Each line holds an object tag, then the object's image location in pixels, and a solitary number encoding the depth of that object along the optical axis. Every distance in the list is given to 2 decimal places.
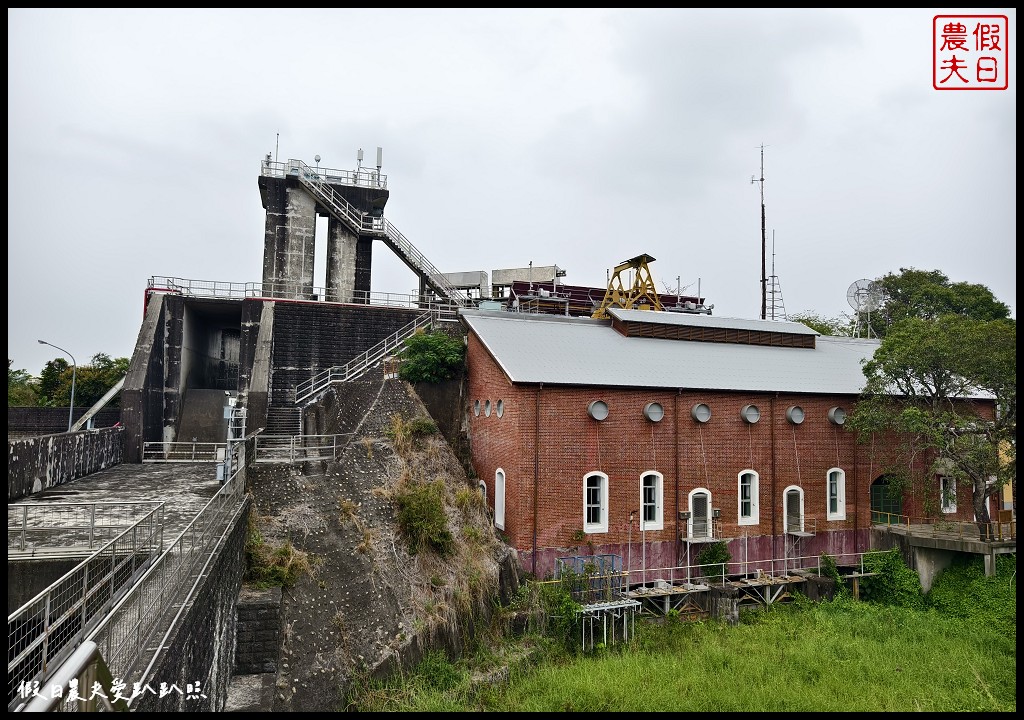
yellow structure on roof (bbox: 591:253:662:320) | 30.22
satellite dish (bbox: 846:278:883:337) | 35.44
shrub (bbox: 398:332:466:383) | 22.77
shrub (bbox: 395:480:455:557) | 16.19
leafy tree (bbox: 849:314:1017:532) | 19.48
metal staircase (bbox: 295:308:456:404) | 24.79
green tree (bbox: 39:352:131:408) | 38.62
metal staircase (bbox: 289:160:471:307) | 32.59
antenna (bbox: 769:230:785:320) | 41.02
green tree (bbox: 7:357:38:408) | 41.33
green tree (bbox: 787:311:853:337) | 44.96
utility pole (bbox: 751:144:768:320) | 41.08
